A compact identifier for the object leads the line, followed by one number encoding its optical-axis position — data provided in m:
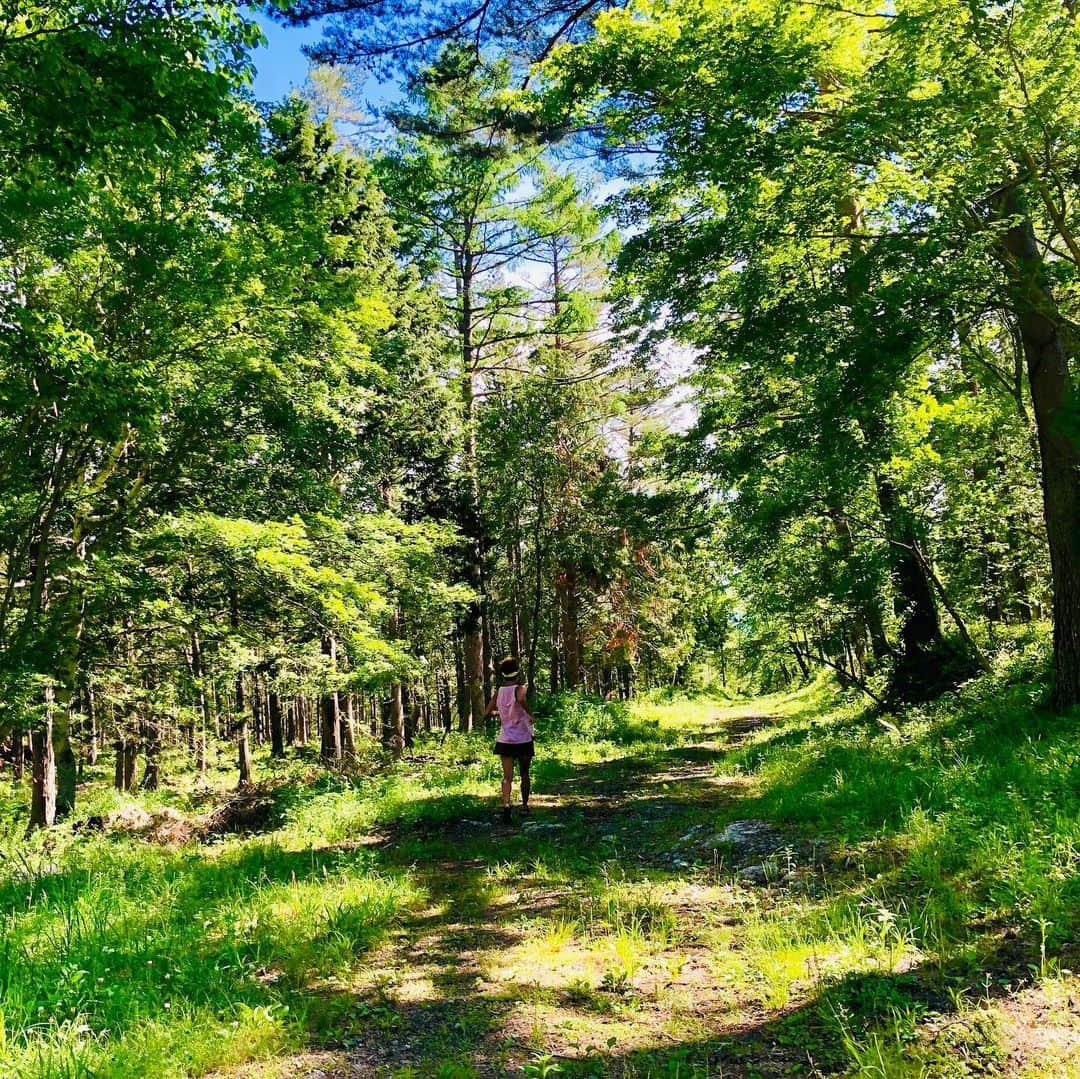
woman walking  7.88
